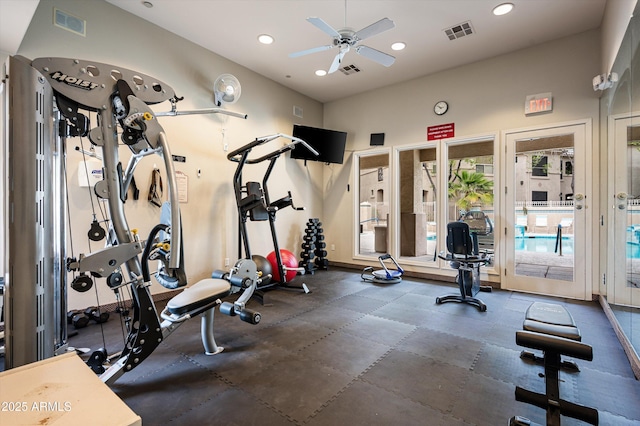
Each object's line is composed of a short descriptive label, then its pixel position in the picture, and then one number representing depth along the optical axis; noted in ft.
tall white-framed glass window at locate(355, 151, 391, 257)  21.79
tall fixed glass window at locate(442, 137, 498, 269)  15.43
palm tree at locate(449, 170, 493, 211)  21.04
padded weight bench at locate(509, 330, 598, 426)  5.18
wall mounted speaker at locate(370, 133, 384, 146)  20.17
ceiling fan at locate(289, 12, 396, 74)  9.98
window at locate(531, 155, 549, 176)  15.10
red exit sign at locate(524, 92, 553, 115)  14.62
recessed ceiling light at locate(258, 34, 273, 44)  14.33
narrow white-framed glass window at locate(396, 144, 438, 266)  22.63
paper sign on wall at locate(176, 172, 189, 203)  14.25
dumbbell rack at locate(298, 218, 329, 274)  19.71
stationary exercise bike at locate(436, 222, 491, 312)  12.84
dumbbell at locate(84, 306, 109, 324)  10.83
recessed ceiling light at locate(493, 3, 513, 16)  12.05
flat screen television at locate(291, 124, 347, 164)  19.98
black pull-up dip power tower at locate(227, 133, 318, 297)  14.10
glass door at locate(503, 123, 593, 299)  13.92
